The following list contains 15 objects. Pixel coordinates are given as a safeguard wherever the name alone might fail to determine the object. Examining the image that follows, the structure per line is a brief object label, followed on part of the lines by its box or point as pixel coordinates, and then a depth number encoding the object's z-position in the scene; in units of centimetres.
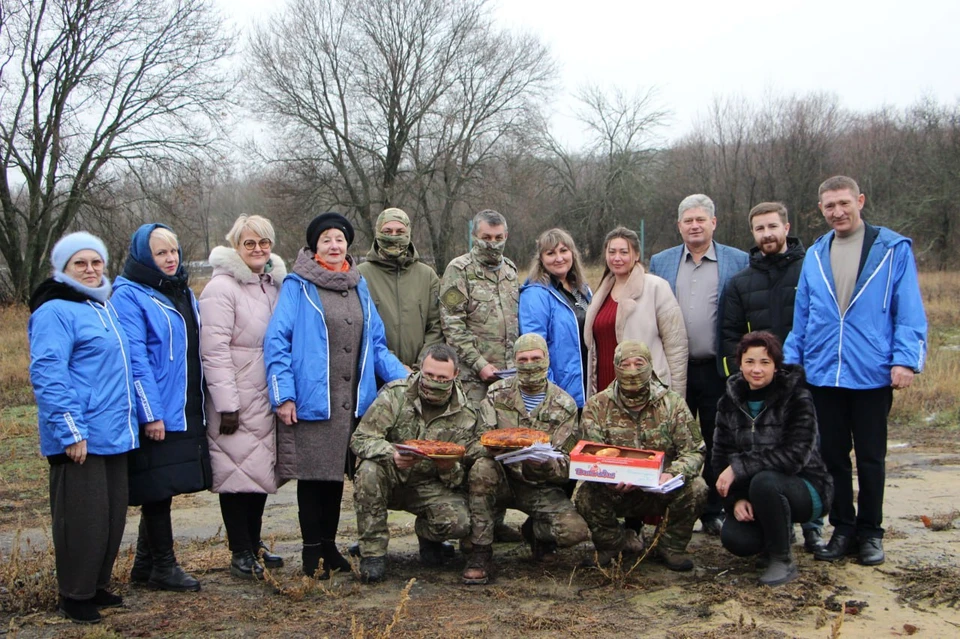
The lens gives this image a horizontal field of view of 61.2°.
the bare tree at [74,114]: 2133
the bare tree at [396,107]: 2966
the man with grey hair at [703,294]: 530
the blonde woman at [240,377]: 448
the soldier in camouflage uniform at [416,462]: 457
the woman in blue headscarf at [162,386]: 420
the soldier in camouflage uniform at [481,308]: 512
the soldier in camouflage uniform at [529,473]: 460
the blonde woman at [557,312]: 525
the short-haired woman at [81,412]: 376
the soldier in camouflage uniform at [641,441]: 457
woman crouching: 442
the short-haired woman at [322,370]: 456
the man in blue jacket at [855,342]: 460
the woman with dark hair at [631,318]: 512
